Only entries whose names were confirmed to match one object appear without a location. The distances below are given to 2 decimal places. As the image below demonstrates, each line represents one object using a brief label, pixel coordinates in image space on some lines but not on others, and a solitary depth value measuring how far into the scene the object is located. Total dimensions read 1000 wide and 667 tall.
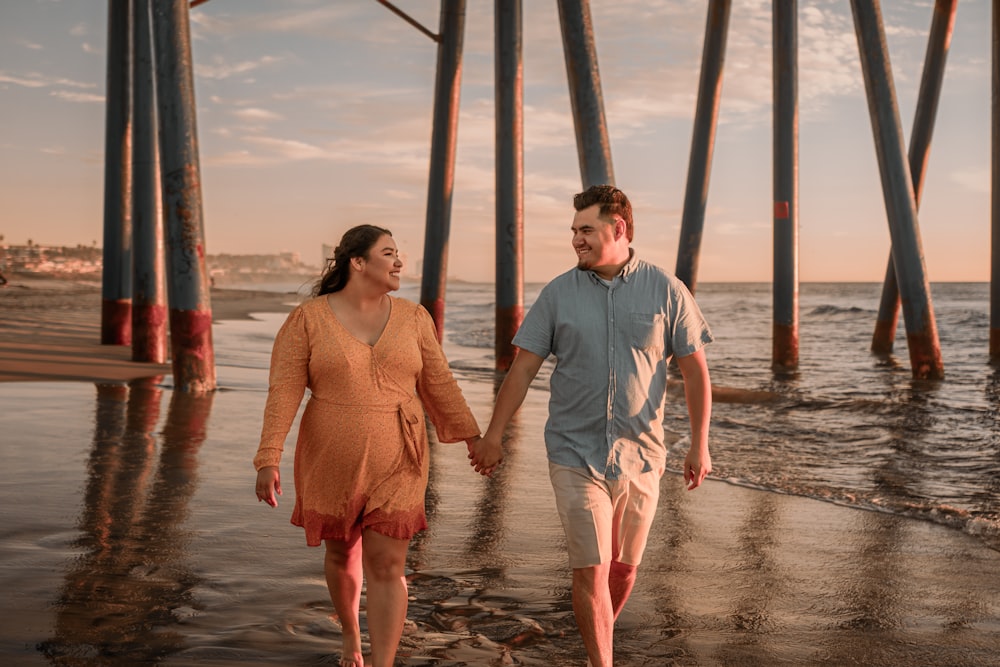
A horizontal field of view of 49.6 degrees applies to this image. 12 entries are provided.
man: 3.39
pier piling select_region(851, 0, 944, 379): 13.61
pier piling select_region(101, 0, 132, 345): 14.59
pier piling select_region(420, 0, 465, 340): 15.73
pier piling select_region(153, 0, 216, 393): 9.20
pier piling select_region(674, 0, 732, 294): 17.00
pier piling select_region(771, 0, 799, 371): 15.39
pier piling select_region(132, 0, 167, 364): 11.14
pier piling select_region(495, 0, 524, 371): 13.58
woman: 3.30
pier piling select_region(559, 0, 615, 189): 10.85
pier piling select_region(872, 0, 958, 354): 17.17
